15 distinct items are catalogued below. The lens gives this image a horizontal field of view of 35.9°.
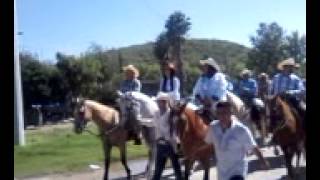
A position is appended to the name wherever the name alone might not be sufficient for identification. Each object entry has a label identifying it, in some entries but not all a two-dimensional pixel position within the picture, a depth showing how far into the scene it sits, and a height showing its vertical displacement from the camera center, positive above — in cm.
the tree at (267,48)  4104 +311
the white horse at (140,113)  1062 -60
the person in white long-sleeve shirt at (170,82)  989 +6
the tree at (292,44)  3889 +322
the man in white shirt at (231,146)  535 -67
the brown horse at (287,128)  931 -84
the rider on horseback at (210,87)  944 -5
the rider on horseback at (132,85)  1079 +1
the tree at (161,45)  4797 +396
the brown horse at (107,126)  1068 -89
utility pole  1699 -133
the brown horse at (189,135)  869 -89
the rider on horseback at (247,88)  1255 -9
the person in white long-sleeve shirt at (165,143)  863 -102
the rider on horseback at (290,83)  975 +2
